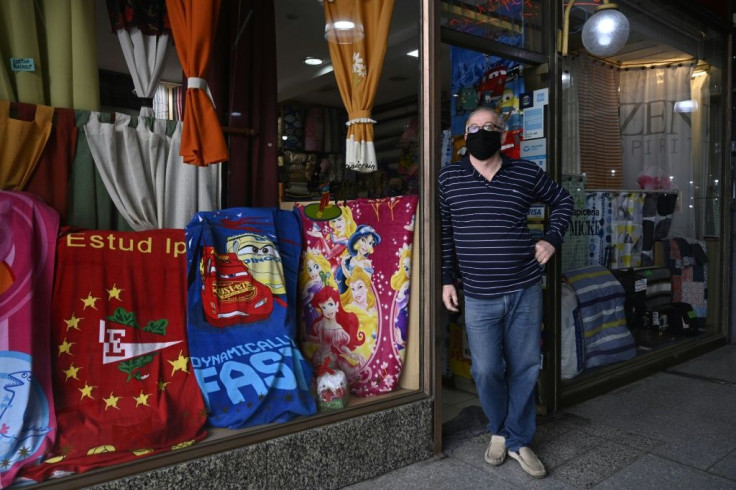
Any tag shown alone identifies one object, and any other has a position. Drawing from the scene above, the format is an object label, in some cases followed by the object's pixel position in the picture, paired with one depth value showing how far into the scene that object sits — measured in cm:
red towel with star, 196
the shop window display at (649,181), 402
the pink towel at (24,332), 182
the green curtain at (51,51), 237
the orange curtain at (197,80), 248
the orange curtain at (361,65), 278
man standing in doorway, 243
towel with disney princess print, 266
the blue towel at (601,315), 363
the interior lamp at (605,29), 345
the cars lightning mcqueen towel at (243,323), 224
